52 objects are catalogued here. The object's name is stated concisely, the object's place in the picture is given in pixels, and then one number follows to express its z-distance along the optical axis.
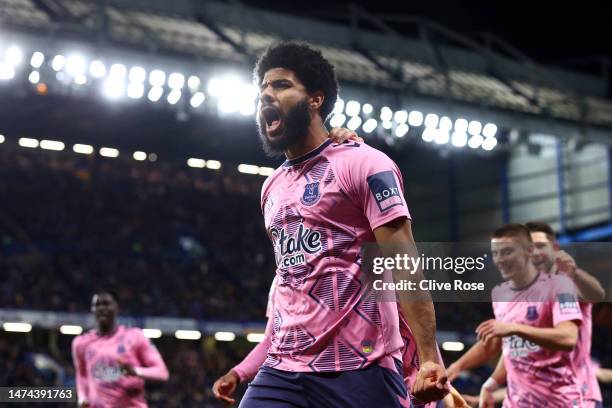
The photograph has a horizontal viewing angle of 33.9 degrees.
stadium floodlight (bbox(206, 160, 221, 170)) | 36.81
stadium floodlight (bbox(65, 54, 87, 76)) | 21.09
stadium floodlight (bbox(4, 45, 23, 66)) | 20.87
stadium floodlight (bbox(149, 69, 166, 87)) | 23.12
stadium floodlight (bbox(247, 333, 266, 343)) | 30.04
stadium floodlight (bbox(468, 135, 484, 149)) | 27.25
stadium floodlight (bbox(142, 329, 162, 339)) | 27.49
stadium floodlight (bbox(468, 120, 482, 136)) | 27.22
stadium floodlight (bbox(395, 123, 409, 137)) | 25.86
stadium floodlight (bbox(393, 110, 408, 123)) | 25.59
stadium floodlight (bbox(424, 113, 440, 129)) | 26.38
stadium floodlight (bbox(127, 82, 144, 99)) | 23.06
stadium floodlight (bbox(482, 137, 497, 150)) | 27.50
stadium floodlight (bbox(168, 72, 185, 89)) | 23.33
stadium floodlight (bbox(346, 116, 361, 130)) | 25.46
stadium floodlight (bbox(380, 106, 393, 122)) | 25.48
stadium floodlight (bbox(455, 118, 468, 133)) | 27.05
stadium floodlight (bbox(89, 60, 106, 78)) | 21.45
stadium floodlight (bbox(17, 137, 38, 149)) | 32.53
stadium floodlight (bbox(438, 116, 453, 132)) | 26.55
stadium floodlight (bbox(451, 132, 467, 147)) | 26.98
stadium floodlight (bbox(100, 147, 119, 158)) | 34.50
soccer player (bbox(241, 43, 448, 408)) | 3.62
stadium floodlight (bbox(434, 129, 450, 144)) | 26.72
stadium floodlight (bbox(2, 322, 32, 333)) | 25.94
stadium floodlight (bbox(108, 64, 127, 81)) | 22.45
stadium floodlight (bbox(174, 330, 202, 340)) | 28.46
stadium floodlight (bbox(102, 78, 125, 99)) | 22.42
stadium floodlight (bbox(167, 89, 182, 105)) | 23.50
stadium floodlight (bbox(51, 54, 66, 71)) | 21.59
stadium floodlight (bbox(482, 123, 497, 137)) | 27.42
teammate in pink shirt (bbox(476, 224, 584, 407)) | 6.40
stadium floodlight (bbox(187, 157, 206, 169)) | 36.53
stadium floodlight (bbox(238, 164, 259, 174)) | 37.88
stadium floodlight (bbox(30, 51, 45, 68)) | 21.52
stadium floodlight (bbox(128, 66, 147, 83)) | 22.81
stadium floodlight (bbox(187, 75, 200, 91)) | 23.45
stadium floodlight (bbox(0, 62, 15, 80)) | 21.44
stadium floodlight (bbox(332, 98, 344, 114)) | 25.27
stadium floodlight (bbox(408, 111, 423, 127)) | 26.08
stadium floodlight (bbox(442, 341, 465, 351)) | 30.52
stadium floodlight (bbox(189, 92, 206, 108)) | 23.59
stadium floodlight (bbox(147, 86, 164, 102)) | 23.39
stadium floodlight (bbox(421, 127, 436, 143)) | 26.45
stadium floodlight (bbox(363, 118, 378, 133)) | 25.48
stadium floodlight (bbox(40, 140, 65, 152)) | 33.39
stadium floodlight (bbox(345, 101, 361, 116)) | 25.39
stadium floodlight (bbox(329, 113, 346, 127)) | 25.14
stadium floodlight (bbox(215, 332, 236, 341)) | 29.44
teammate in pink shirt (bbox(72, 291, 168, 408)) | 9.41
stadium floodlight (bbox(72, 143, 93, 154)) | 33.77
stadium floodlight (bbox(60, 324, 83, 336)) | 26.64
